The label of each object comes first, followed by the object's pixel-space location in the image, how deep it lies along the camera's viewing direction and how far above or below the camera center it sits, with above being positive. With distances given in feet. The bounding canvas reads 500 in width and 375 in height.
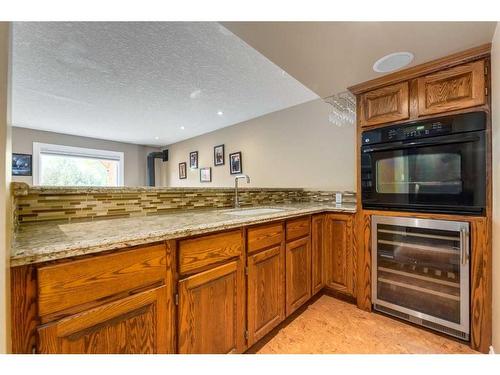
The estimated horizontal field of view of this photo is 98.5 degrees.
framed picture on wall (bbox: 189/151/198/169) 15.14 +1.97
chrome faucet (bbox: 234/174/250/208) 6.26 -0.30
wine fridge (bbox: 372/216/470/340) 4.51 -1.99
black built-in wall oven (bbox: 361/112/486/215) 4.29 +0.47
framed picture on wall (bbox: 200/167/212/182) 14.14 +0.87
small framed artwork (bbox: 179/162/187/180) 16.15 +1.31
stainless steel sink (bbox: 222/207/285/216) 5.19 -0.64
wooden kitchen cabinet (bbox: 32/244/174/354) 2.08 -1.28
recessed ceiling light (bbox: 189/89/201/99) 8.38 +3.75
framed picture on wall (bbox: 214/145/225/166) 13.23 +2.00
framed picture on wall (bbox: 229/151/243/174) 12.34 +1.41
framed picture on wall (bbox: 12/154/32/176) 12.51 +1.37
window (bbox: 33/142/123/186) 13.39 +1.54
